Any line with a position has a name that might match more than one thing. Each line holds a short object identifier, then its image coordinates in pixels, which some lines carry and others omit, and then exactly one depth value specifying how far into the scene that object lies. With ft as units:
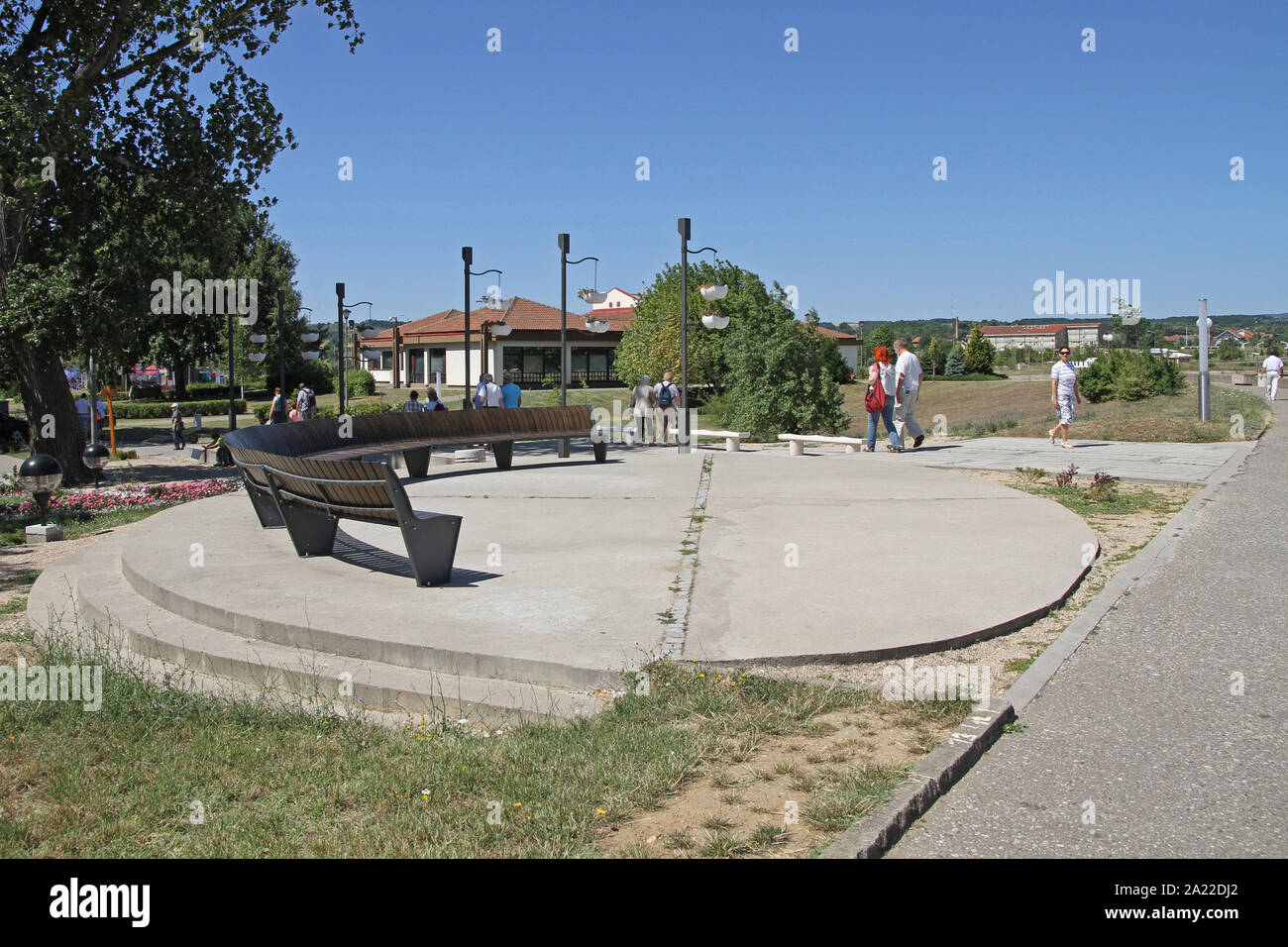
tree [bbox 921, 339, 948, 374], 288.22
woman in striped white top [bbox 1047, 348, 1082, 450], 56.54
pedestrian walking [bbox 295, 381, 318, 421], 89.30
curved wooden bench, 23.15
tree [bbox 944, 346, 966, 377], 294.43
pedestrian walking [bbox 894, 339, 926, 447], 56.44
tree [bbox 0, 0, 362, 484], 54.44
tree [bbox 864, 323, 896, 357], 274.16
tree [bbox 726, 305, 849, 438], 97.60
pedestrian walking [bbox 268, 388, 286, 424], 87.92
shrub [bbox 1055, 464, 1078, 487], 40.55
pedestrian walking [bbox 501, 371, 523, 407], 75.10
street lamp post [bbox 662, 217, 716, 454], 61.52
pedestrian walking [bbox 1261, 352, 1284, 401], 106.83
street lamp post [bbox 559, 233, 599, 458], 72.23
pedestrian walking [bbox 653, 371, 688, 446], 68.28
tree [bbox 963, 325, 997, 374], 296.10
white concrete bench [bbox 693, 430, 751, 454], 59.62
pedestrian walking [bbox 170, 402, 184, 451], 92.68
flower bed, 43.66
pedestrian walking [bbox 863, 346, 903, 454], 56.22
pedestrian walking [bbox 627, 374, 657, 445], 68.69
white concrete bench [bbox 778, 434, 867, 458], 56.90
